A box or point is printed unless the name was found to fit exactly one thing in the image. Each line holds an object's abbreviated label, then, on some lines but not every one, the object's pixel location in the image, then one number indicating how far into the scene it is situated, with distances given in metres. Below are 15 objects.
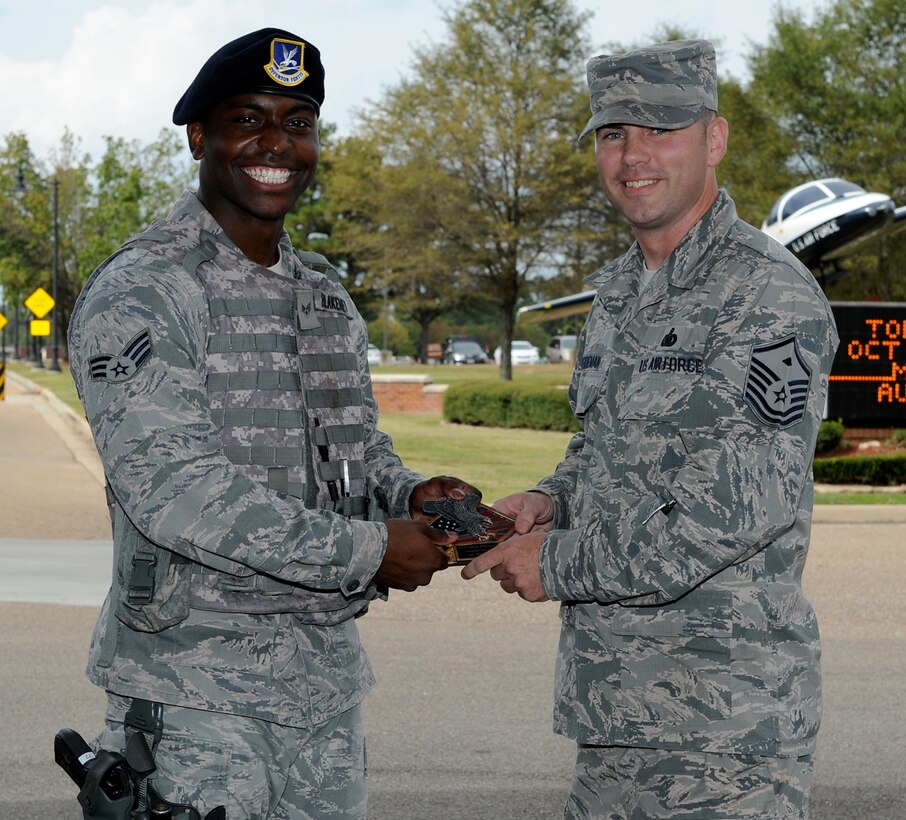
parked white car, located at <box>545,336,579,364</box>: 79.06
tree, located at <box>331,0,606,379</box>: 45.44
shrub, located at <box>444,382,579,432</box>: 27.81
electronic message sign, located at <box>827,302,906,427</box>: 16.59
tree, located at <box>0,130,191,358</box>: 55.75
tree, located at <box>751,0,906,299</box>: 40.44
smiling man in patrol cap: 2.84
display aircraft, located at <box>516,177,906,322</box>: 27.34
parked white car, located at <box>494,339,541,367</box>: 78.69
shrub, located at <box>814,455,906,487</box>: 17.58
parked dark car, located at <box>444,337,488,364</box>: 79.50
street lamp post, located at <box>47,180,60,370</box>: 53.53
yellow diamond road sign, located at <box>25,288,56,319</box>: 46.22
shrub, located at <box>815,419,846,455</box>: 19.11
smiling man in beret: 2.76
